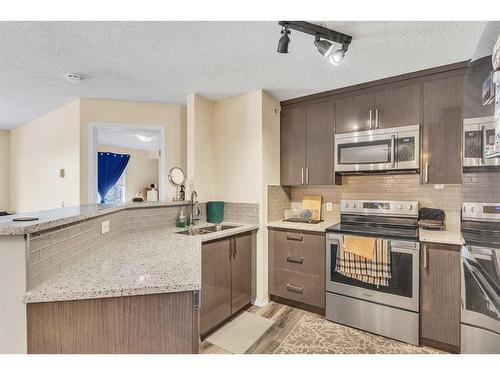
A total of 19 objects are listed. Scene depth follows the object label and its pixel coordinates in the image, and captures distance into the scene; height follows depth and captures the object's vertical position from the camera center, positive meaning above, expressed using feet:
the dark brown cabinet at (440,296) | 5.84 -2.71
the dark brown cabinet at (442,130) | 6.72 +1.56
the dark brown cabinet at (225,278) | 6.46 -2.72
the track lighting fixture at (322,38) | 4.78 +3.09
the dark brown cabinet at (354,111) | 7.92 +2.47
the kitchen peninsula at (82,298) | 3.15 -1.53
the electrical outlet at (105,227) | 5.36 -0.92
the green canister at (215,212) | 8.87 -0.96
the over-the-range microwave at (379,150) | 7.13 +1.09
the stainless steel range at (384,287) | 6.30 -2.74
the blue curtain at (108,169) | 17.66 +1.21
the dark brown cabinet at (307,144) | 8.63 +1.52
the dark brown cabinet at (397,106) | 7.25 +2.44
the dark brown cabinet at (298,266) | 7.68 -2.67
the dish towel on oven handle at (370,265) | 6.52 -2.21
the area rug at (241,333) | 6.29 -4.11
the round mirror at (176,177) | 8.28 +0.29
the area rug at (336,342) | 6.09 -4.12
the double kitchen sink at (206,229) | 7.38 -1.42
